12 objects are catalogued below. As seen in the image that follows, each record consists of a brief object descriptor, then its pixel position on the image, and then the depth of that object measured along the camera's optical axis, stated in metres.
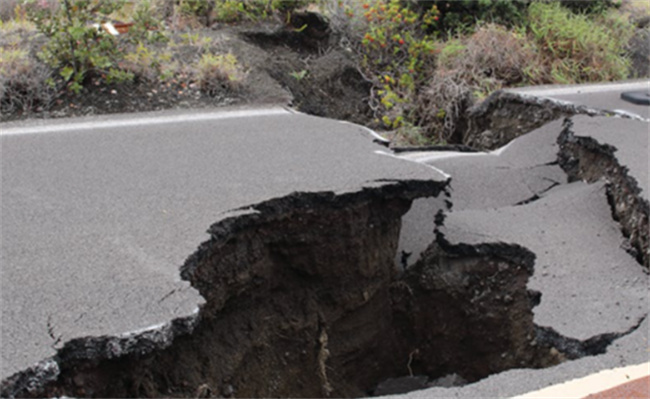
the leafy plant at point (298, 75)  9.15
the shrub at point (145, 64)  8.11
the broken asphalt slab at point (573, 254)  4.14
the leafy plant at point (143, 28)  8.12
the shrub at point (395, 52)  9.60
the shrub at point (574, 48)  9.81
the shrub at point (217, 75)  8.01
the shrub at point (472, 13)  10.44
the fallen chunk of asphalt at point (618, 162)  4.98
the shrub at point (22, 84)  7.40
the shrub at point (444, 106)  9.05
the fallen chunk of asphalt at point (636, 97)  7.61
